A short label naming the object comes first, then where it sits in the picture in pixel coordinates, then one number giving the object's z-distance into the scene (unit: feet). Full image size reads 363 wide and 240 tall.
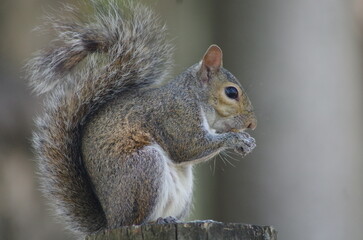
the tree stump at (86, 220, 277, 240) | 16.56
